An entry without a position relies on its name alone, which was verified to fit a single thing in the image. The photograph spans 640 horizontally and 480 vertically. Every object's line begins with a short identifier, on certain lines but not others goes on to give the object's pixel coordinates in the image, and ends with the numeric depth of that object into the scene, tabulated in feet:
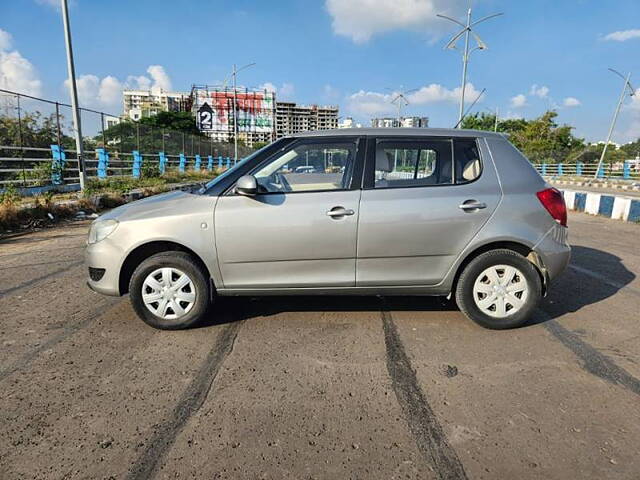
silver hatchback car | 11.64
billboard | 230.68
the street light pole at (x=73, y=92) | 38.63
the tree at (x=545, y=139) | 176.35
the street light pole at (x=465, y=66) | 68.18
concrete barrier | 34.40
